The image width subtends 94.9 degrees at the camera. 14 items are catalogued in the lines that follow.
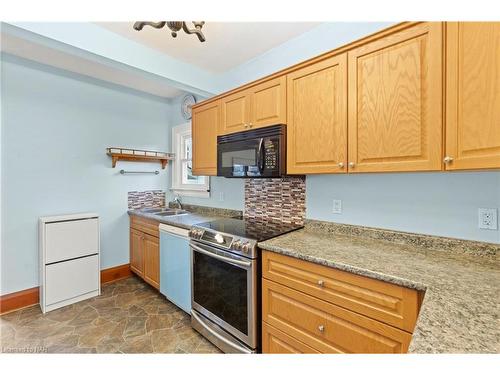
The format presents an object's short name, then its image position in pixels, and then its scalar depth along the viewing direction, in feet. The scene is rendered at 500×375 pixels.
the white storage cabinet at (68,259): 7.64
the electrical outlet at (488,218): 4.11
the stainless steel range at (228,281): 5.16
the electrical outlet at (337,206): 6.08
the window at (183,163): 10.87
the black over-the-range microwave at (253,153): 5.87
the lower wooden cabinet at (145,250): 8.57
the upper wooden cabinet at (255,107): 6.01
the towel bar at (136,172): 10.17
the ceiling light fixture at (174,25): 4.59
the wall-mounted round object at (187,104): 10.50
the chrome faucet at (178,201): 11.06
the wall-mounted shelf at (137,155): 9.67
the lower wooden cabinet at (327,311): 3.40
